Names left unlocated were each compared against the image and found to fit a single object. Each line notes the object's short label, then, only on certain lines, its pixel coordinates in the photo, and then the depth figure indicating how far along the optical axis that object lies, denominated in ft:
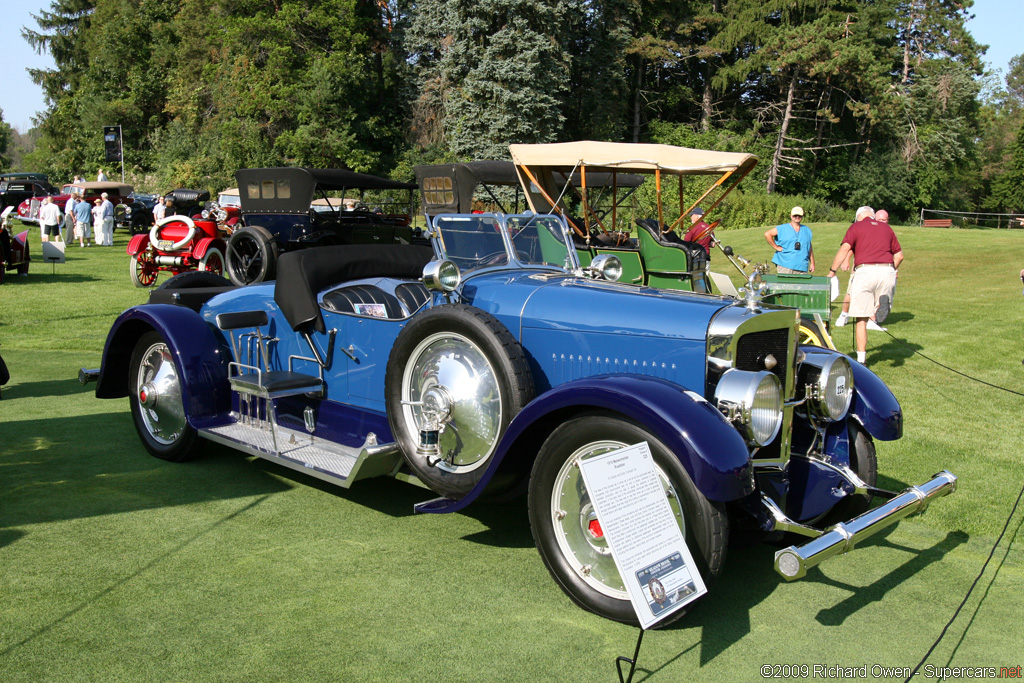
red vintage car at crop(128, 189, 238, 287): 54.44
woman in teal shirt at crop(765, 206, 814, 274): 33.60
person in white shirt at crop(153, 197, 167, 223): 78.59
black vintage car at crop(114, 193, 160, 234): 94.02
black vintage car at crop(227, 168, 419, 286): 44.29
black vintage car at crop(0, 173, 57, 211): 109.19
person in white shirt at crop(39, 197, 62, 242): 79.71
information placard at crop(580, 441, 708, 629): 9.53
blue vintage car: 11.10
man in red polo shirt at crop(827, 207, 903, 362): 29.27
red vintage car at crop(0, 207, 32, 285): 53.52
